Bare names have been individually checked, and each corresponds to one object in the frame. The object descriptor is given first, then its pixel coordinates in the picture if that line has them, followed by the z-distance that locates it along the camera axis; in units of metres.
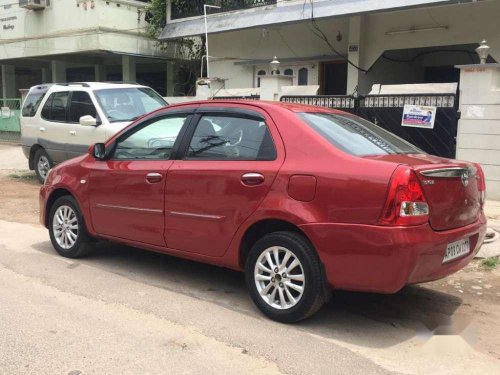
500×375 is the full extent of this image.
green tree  18.09
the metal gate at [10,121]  21.59
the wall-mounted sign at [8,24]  21.12
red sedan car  3.82
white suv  10.19
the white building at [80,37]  18.06
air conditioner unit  19.36
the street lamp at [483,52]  9.34
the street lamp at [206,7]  15.83
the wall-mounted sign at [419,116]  9.59
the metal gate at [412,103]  9.44
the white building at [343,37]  12.62
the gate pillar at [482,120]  8.93
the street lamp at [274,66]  11.90
